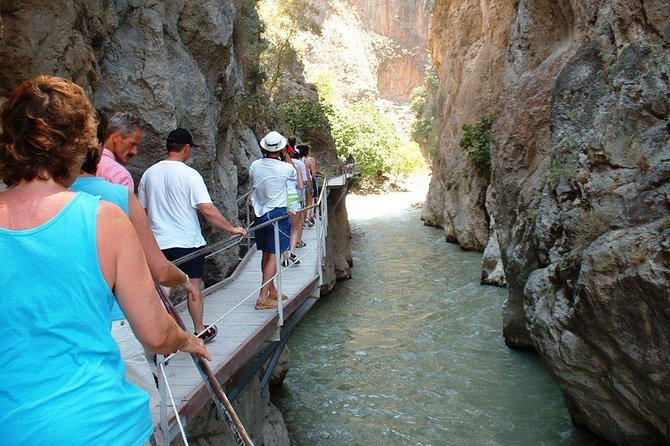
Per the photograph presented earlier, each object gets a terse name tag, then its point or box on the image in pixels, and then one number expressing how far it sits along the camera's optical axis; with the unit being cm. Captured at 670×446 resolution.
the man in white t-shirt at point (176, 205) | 463
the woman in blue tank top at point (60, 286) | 152
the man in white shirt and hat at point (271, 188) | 657
